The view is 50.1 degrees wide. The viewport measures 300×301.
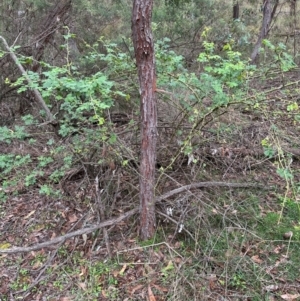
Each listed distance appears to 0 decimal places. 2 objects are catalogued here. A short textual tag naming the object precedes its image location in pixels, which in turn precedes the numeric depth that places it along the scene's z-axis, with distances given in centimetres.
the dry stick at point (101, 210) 326
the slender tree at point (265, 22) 698
